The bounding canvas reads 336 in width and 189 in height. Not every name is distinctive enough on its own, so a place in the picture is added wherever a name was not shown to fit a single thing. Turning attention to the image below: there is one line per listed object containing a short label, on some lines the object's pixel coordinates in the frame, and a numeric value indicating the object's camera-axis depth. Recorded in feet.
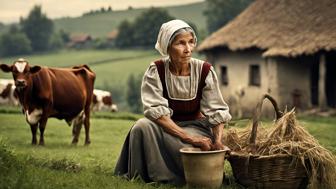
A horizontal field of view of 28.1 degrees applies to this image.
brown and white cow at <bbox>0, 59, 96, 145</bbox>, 33.73
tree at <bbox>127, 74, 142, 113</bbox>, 170.40
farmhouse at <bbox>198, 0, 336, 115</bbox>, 75.77
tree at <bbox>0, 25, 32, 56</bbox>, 217.97
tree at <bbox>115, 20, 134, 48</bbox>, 213.15
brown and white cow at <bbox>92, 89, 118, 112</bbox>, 79.77
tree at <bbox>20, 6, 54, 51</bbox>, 232.32
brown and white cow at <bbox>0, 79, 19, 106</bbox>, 78.48
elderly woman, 20.24
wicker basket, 19.83
